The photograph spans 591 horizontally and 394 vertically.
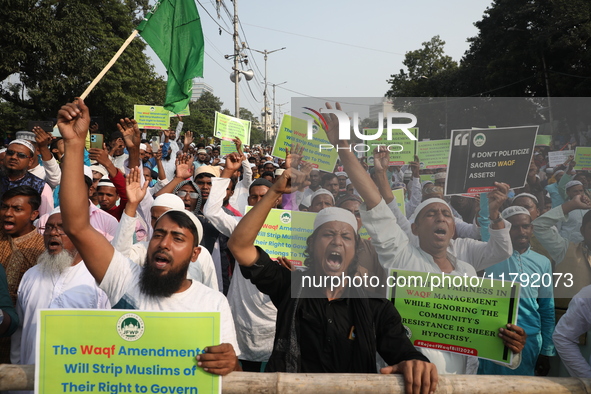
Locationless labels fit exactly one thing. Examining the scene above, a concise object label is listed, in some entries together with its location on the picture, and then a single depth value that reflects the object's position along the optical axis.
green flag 5.45
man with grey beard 2.89
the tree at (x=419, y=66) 42.91
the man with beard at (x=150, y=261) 2.14
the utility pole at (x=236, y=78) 22.22
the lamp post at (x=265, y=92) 41.53
